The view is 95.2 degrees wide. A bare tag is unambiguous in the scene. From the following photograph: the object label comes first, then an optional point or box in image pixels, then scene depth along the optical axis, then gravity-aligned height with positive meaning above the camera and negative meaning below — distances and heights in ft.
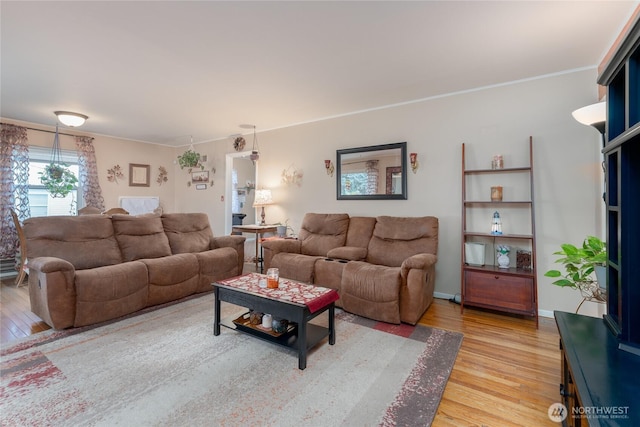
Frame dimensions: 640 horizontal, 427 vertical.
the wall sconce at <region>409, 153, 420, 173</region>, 11.91 +2.34
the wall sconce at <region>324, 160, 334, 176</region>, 14.20 +2.53
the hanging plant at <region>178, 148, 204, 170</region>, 18.53 +3.74
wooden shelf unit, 8.96 -1.82
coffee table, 6.44 -2.06
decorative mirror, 12.37 +2.05
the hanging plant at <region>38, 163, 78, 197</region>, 15.61 +2.07
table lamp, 15.76 +1.07
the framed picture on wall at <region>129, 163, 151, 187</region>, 19.26 +2.87
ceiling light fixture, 13.29 +4.57
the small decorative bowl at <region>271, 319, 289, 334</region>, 7.24 -2.70
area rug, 4.99 -3.32
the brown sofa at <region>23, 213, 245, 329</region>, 8.18 -1.54
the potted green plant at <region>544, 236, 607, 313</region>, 5.20 -0.77
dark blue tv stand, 2.77 -1.81
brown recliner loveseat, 8.71 -1.55
